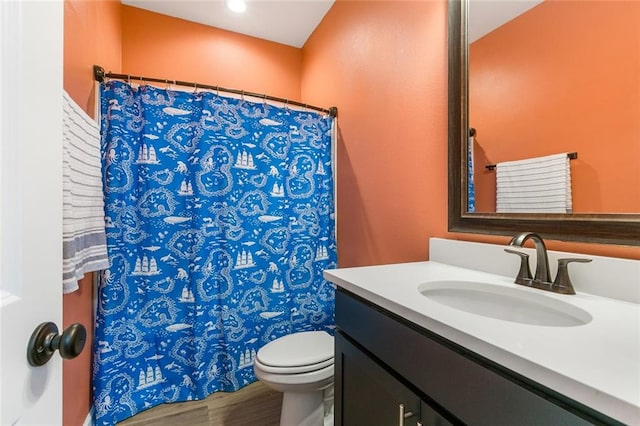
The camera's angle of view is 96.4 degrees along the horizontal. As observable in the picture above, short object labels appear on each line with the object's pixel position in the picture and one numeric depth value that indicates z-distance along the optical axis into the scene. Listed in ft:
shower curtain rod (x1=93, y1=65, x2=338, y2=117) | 4.84
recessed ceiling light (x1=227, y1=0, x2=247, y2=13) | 7.00
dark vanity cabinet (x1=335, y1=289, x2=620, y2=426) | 1.55
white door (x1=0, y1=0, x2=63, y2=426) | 1.32
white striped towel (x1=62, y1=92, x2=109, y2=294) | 3.32
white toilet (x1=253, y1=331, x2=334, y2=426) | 4.28
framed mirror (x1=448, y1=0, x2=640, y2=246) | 3.35
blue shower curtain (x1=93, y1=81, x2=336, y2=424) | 5.02
